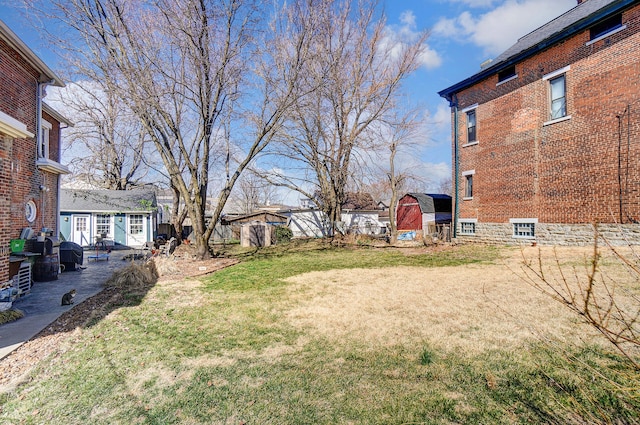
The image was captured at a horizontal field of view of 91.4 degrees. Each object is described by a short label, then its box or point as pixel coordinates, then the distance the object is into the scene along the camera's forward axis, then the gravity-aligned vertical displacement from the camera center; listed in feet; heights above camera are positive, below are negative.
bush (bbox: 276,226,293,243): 71.92 -4.47
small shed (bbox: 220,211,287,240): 83.97 -1.39
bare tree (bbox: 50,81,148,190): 68.33 +15.30
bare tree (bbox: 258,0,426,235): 59.11 +19.38
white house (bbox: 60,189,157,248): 63.98 -0.44
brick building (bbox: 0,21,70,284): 21.50 +4.98
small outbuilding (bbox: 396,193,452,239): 76.02 +0.75
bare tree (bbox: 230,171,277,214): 157.77 +8.34
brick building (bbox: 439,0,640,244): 33.68 +10.62
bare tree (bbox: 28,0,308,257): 36.37 +17.06
